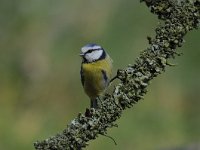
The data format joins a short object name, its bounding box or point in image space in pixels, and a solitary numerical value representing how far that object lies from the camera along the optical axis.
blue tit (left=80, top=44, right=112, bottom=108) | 8.69
